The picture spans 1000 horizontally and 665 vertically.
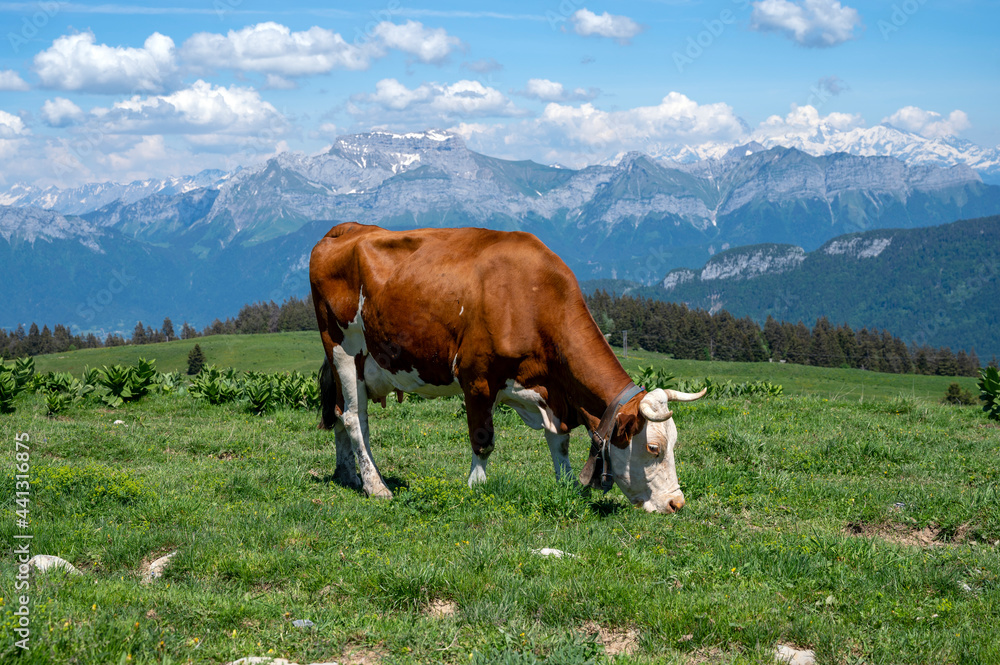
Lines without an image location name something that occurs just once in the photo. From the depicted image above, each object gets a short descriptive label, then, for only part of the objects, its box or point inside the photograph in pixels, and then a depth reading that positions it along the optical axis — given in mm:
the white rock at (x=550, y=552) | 7074
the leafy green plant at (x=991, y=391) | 15617
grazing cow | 8359
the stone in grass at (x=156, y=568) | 6771
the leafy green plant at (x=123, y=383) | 17453
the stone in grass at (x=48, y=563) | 6547
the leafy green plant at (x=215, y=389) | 17703
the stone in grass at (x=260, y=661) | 5043
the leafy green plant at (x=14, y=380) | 16312
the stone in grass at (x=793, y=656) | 5344
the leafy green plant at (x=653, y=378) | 18609
